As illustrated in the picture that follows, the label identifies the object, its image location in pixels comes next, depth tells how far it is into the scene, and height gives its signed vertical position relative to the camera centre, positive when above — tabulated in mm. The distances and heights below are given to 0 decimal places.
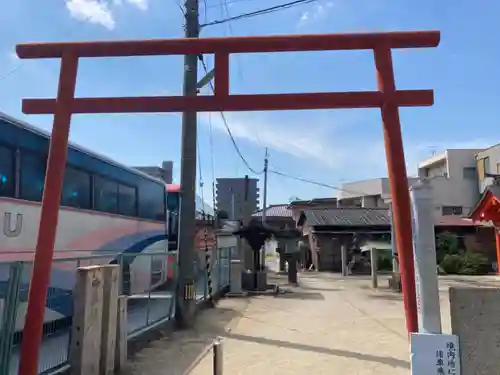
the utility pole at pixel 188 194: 10859 +1647
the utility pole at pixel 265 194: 37056 +5740
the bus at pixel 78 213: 7410 +1081
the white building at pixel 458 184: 38406 +6662
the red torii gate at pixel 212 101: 5289 +1930
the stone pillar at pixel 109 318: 6371 -680
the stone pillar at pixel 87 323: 5852 -680
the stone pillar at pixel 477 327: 4039 -486
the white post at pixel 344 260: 26917 +438
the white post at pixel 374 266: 19416 +79
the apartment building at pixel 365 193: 47156 +7520
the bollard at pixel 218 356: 5078 -928
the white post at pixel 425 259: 4082 +78
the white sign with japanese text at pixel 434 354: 3922 -692
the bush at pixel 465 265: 26922 +183
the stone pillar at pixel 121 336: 6758 -965
